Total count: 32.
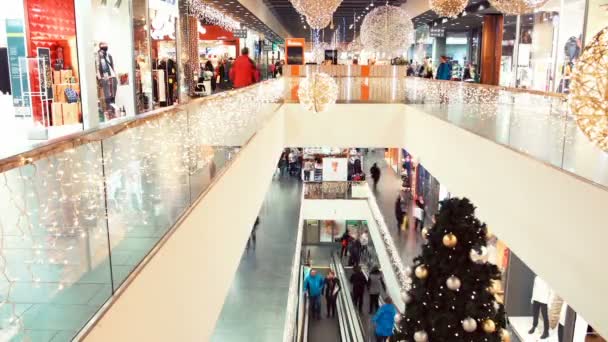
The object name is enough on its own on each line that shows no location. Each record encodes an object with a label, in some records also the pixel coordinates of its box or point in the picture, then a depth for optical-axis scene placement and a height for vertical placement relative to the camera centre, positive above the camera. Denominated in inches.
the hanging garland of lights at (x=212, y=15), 594.5 +61.0
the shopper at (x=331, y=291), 636.1 -261.5
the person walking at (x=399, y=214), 677.3 -179.7
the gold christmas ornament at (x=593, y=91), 118.3 -5.5
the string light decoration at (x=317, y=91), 421.4 -19.3
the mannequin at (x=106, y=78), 332.2 -7.5
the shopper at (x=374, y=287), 640.4 -266.6
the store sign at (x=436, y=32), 917.1 +54.5
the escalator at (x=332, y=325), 594.6 -293.6
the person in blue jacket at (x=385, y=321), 466.3 -212.9
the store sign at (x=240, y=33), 871.7 +50.0
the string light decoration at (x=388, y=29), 467.5 +30.2
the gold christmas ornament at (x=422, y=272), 184.2 -67.5
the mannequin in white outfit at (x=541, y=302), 383.9 -162.4
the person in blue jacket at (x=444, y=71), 562.7 -5.6
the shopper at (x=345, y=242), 854.5 -268.6
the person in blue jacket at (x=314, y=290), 636.7 -258.1
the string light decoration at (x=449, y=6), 269.6 +28.5
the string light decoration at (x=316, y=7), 299.3 +31.5
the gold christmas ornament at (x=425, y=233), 184.4 -55.1
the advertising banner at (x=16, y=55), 317.4 +5.7
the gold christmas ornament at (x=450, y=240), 176.9 -54.6
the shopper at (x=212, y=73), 732.7 -11.7
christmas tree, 178.5 -69.9
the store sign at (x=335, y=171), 876.6 -164.1
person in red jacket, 424.2 -4.3
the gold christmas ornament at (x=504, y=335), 184.4 -88.2
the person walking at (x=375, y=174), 910.4 -175.3
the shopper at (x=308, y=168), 915.4 -168.5
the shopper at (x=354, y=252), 781.9 -264.5
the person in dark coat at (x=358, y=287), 620.4 -244.3
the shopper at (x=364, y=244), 886.4 -280.9
